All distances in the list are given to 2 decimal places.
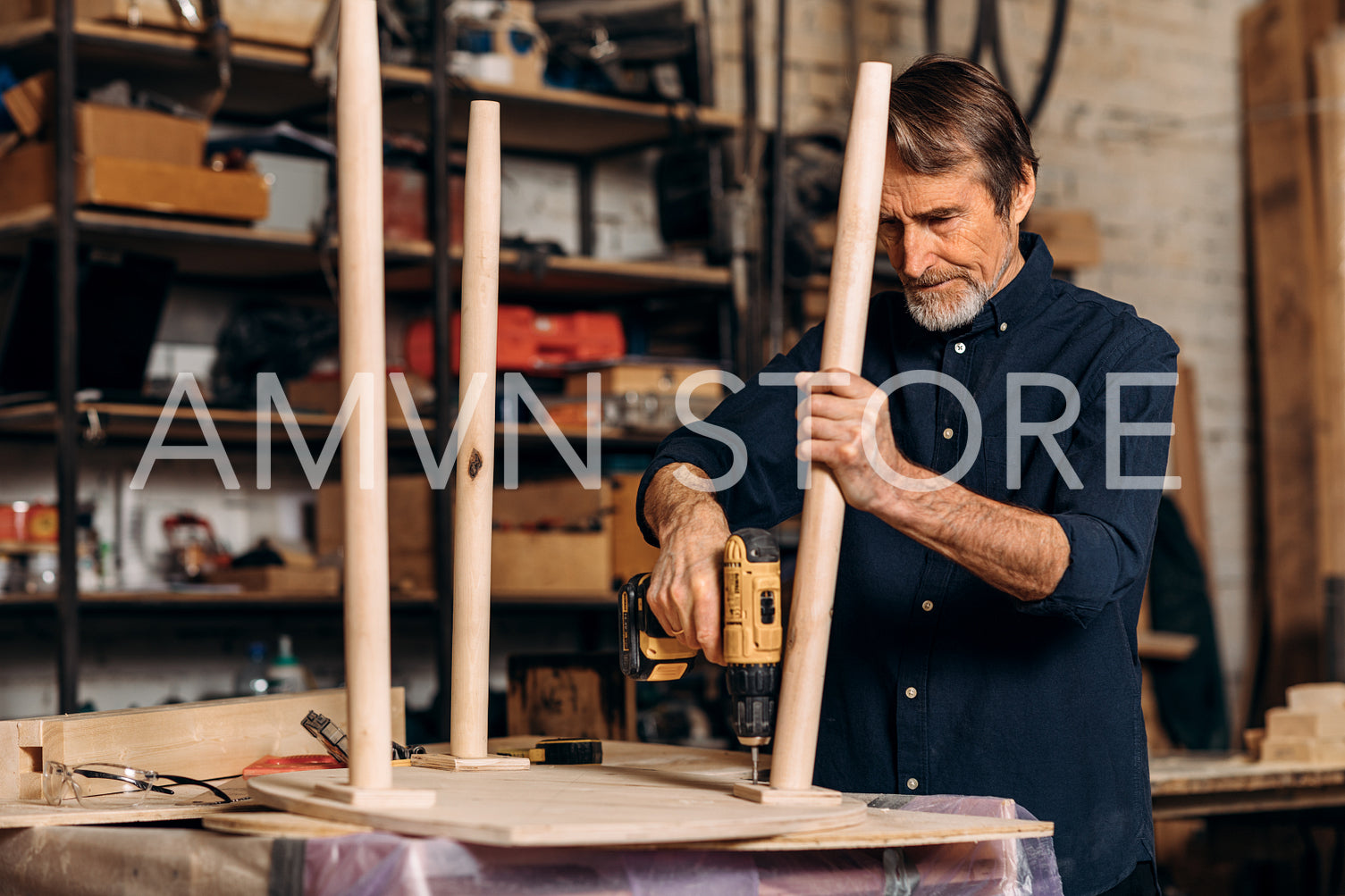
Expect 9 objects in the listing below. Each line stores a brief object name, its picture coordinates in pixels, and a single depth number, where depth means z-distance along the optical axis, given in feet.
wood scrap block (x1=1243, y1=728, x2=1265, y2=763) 11.45
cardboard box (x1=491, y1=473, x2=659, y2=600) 12.42
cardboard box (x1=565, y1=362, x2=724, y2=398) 12.75
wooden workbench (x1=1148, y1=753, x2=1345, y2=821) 10.43
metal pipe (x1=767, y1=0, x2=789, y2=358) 13.14
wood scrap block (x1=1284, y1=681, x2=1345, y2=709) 11.21
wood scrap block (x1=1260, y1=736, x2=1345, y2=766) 11.03
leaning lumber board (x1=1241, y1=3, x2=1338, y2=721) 16.28
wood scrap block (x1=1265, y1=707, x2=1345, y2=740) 11.05
